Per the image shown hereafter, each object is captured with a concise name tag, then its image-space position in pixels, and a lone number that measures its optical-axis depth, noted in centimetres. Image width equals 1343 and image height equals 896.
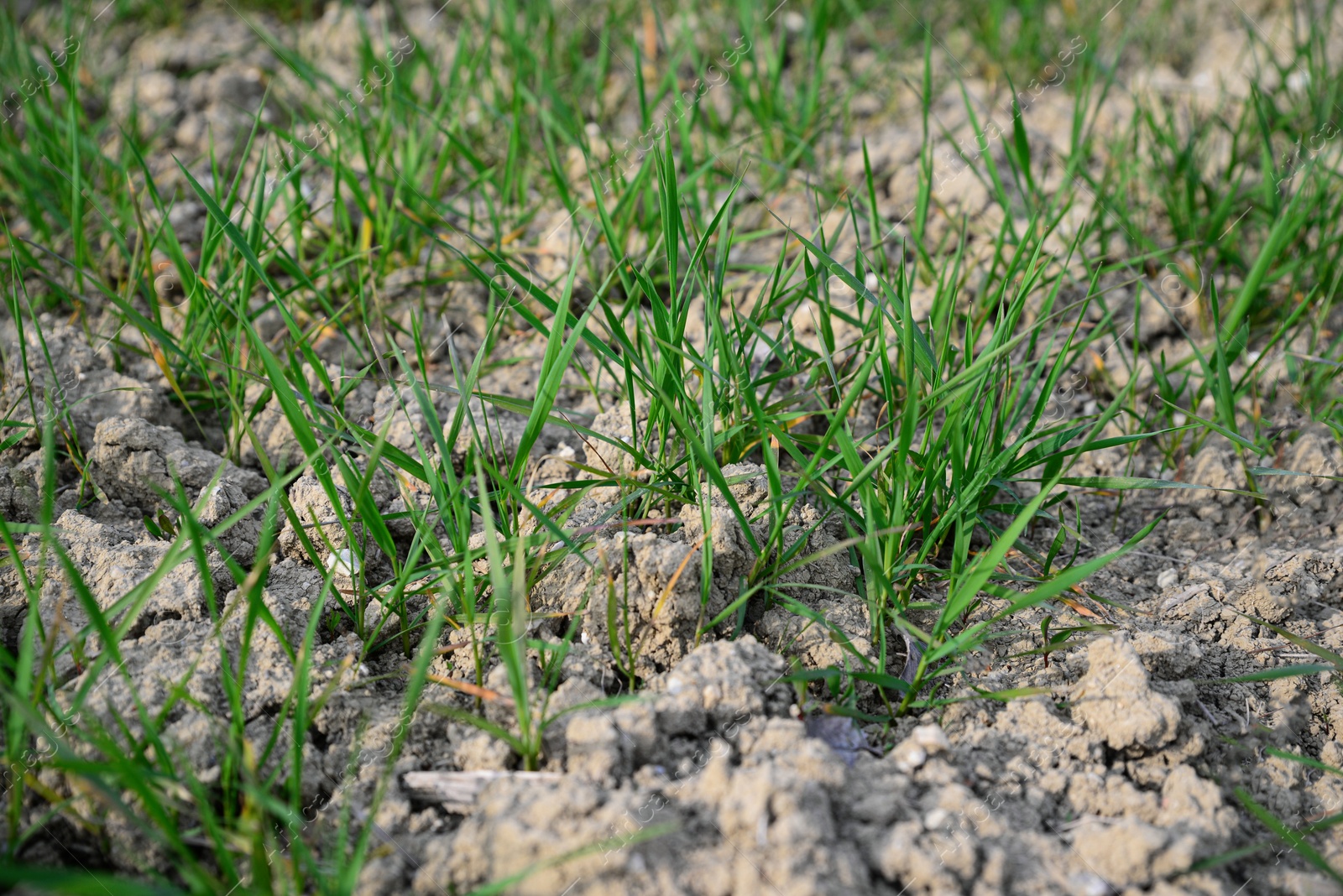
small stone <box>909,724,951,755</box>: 65
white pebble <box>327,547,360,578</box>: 69
